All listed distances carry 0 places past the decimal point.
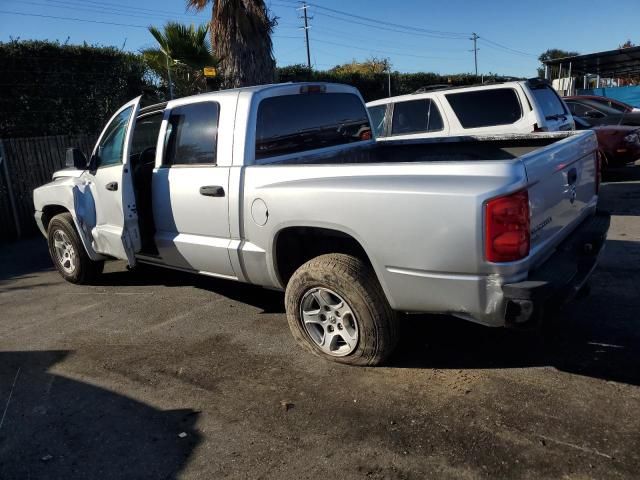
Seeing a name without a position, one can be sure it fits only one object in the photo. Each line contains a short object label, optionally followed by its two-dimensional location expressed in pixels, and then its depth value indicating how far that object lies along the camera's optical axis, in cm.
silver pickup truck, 291
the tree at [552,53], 7993
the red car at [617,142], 1042
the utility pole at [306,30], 5222
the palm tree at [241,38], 1087
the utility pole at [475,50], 7538
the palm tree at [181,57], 1208
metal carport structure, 1809
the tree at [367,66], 4250
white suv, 754
